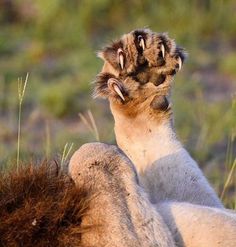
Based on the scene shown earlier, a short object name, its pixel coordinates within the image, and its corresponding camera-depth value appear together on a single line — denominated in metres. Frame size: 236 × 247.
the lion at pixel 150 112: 5.78
